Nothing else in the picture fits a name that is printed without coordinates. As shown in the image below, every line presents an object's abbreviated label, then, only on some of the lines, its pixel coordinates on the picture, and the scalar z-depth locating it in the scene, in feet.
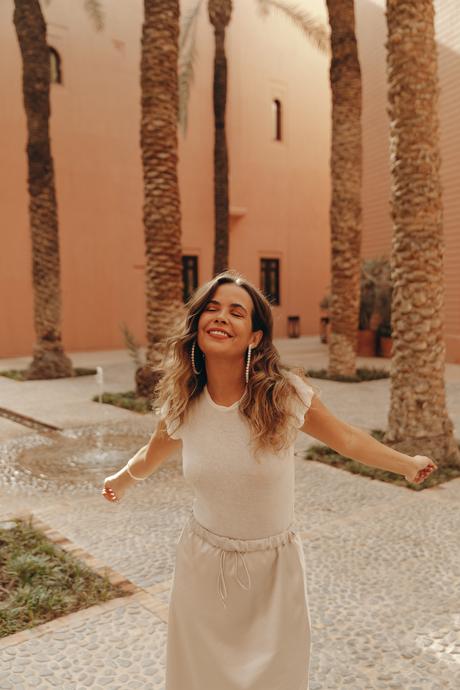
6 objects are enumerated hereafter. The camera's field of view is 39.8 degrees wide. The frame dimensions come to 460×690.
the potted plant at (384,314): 48.26
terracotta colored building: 50.75
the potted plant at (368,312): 49.57
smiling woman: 5.84
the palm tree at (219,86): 49.01
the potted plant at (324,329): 58.02
